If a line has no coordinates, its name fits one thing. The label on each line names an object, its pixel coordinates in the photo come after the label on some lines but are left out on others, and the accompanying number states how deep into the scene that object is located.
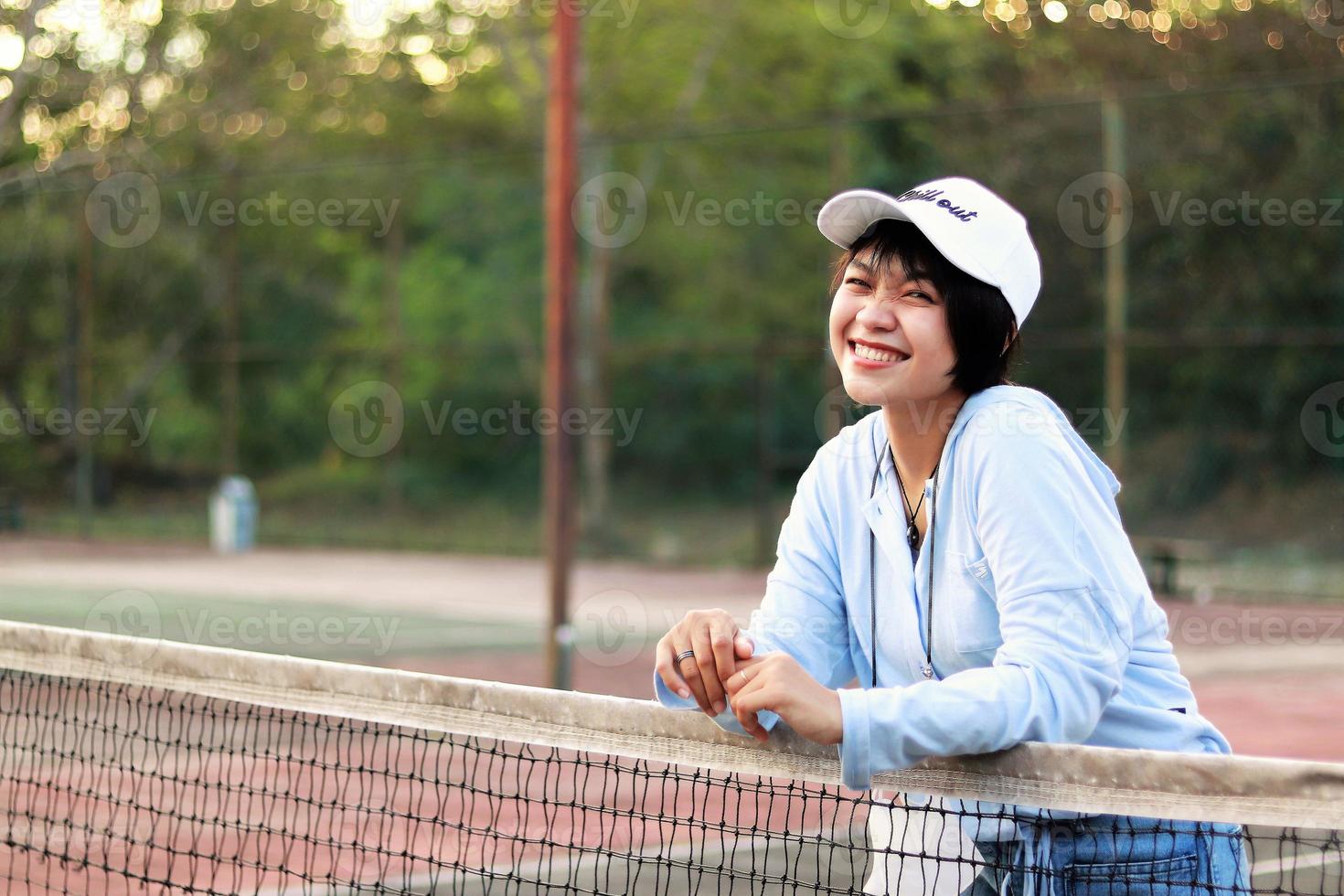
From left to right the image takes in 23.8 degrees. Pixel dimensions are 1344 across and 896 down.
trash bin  37.95
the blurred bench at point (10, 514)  42.88
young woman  3.78
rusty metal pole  18.18
